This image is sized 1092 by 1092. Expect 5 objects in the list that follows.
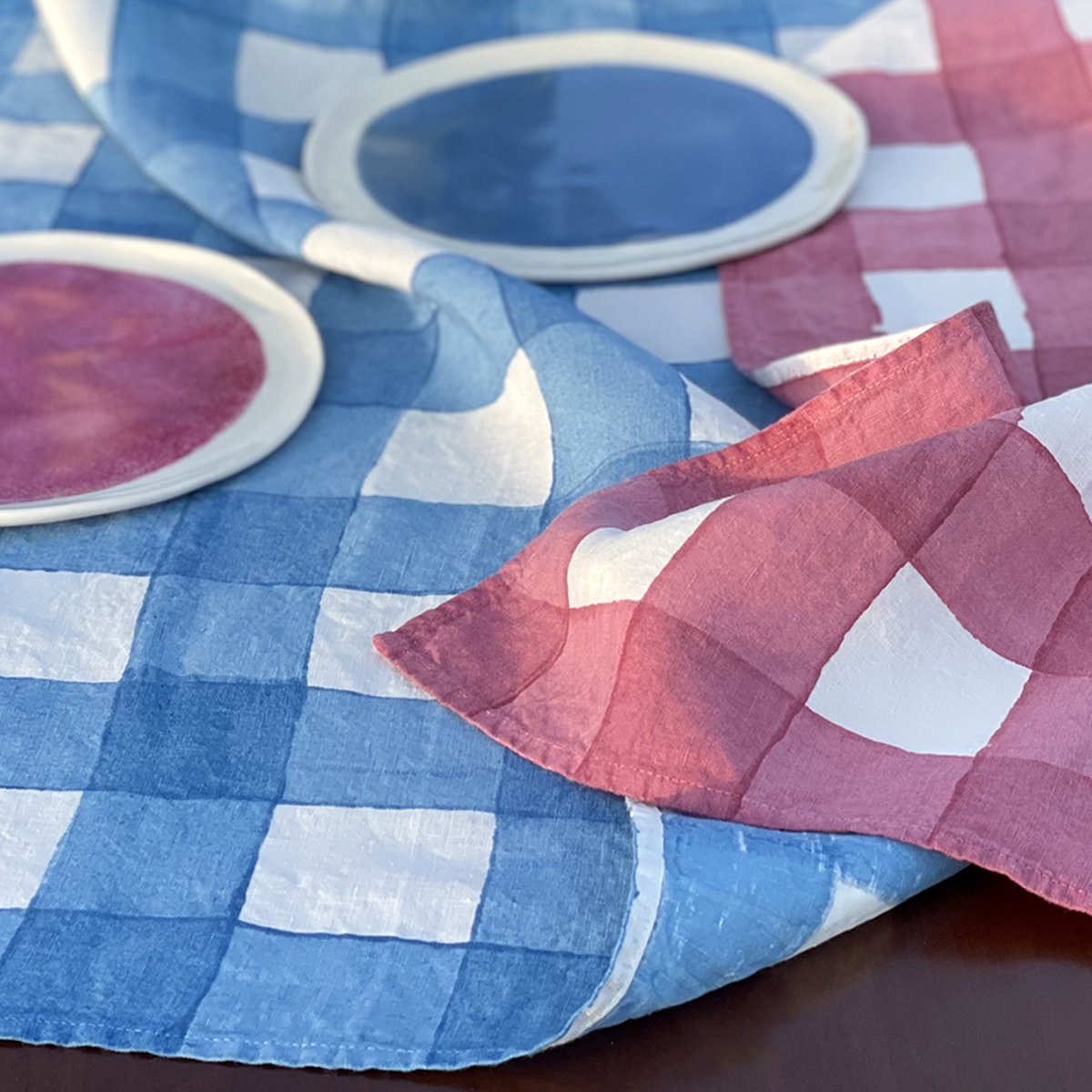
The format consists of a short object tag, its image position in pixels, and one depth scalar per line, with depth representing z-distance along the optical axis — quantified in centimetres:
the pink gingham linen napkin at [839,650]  115
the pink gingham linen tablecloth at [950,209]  135
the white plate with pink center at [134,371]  128
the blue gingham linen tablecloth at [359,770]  113
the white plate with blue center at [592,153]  141
